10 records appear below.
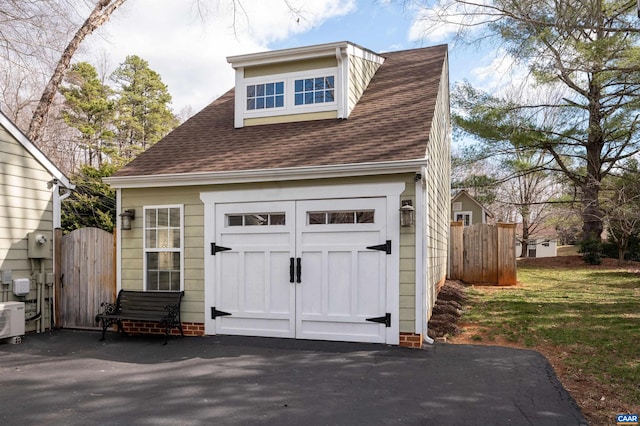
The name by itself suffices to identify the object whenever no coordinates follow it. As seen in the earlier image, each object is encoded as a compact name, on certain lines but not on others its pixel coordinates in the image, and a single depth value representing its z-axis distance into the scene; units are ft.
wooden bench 21.98
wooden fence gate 25.14
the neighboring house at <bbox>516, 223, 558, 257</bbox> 124.89
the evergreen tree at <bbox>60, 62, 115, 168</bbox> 67.82
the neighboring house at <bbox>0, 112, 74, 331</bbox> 23.15
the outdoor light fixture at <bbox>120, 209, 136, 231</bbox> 24.13
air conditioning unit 21.43
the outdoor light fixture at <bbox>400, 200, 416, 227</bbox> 19.58
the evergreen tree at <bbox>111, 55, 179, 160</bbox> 76.74
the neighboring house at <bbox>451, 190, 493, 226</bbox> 89.92
